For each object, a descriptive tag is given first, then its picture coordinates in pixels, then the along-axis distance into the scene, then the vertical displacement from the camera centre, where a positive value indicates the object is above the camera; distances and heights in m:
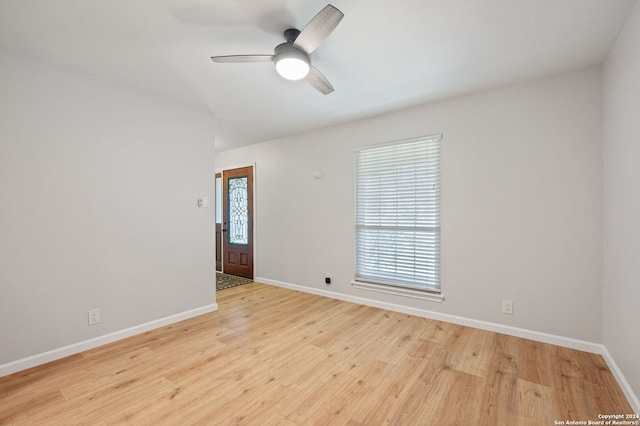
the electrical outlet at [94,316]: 2.63 -1.01
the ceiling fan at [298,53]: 1.67 +1.11
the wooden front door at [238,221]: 5.38 -0.20
